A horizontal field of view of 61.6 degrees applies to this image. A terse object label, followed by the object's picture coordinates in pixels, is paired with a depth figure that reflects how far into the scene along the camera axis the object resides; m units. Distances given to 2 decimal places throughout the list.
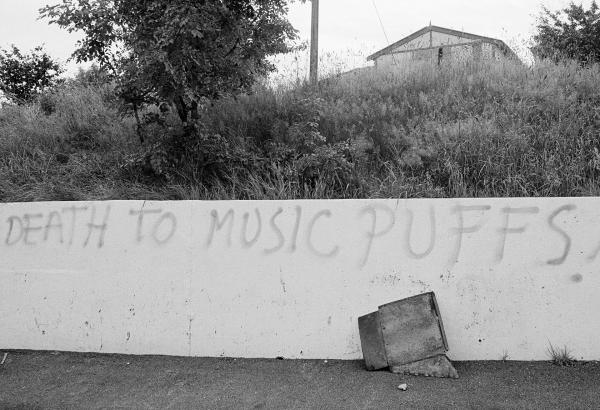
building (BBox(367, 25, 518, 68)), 9.02
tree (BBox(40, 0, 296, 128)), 5.57
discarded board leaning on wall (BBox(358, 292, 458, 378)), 4.19
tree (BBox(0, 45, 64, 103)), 12.67
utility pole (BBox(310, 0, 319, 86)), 8.56
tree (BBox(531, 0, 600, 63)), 9.78
